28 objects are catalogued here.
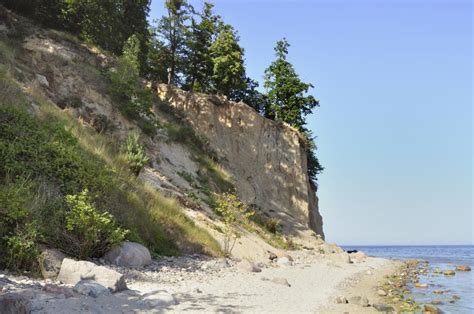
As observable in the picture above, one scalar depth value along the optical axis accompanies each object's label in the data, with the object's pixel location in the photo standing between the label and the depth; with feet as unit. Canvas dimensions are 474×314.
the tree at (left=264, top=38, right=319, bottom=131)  130.21
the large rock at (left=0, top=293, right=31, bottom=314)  17.10
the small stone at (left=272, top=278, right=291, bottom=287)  35.58
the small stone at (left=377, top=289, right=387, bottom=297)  42.14
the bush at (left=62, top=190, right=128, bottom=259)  30.58
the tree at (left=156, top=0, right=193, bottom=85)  115.75
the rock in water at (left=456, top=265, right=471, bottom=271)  83.45
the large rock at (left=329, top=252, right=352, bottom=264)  72.54
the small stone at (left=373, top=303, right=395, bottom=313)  32.99
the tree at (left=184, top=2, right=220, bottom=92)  118.52
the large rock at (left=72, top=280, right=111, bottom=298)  21.80
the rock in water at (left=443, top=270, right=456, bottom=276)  73.24
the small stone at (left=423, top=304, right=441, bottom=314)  34.99
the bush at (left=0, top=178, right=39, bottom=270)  25.93
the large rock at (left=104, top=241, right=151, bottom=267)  32.32
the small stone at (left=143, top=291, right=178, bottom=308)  21.95
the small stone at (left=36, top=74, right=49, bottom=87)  68.22
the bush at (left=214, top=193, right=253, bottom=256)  49.73
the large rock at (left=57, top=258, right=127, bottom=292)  23.98
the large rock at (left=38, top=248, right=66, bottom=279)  25.91
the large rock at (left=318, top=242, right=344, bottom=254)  81.03
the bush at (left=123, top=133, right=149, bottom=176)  54.19
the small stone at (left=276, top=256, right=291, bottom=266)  51.49
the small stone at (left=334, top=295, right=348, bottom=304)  32.52
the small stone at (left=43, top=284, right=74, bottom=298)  20.68
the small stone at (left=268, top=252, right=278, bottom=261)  53.67
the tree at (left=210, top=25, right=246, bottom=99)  116.67
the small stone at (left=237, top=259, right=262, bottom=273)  40.73
